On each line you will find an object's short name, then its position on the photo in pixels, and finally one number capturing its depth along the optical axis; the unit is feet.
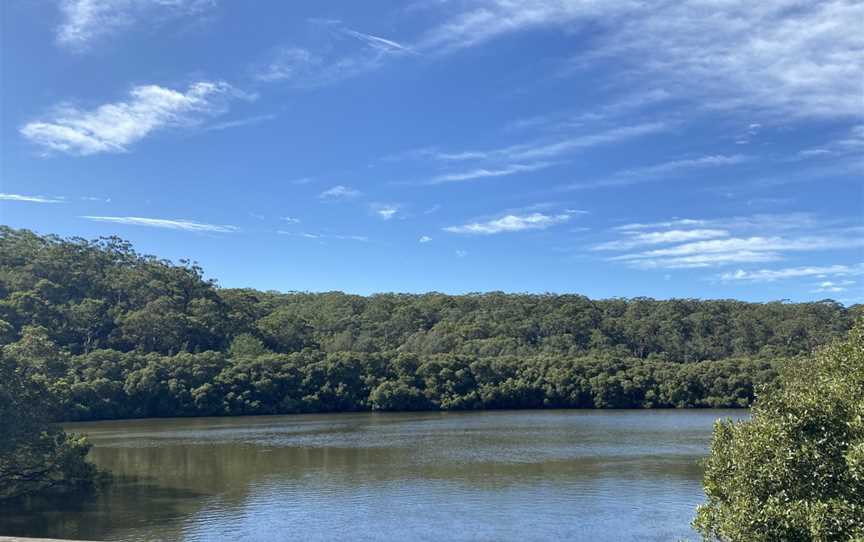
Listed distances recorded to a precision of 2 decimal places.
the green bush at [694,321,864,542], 36.68
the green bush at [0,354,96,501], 105.50
